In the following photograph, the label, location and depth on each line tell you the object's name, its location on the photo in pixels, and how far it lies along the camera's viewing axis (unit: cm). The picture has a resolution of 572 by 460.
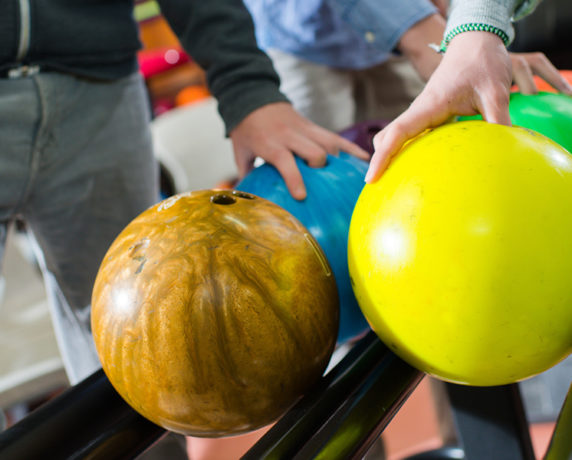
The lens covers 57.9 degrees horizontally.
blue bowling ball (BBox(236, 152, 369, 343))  65
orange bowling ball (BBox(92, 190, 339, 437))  44
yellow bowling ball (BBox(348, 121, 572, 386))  41
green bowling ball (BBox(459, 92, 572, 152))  65
